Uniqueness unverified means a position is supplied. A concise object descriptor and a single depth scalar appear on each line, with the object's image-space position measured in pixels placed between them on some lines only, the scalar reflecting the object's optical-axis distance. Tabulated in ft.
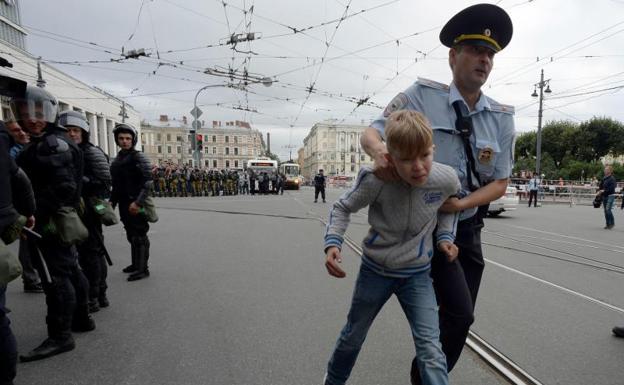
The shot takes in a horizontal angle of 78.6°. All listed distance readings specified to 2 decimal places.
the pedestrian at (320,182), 63.36
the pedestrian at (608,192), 36.68
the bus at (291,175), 131.40
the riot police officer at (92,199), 12.78
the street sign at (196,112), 77.41
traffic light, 78.07
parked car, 43.70
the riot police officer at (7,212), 7.24
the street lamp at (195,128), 77.61
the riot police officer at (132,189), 15.84
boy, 5.74
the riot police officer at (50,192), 9.67
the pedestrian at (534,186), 63.22
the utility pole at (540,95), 80.28
